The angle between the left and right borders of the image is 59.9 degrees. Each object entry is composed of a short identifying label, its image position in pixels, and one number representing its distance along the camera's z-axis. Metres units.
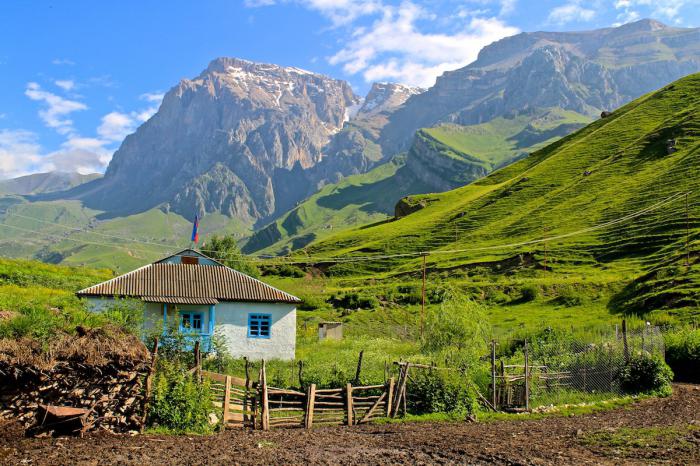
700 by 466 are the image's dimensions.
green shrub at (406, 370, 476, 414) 26.30
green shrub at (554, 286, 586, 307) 70.12
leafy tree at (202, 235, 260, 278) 97.25
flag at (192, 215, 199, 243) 56.29
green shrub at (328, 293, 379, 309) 80.75
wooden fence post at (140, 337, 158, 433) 19.95
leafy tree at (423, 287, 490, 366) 29.25
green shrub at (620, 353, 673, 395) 30.16
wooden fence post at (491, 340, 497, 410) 27.02
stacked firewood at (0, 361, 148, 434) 18.28
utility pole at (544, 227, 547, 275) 89.97
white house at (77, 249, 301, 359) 43.25
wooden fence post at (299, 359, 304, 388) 27.67
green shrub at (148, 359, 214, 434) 20.45
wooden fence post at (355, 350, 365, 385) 26.82
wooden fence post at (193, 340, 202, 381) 21.54
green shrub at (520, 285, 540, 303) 76.00
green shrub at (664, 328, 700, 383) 36.34
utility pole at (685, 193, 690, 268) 66.81
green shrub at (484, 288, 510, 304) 77.99
